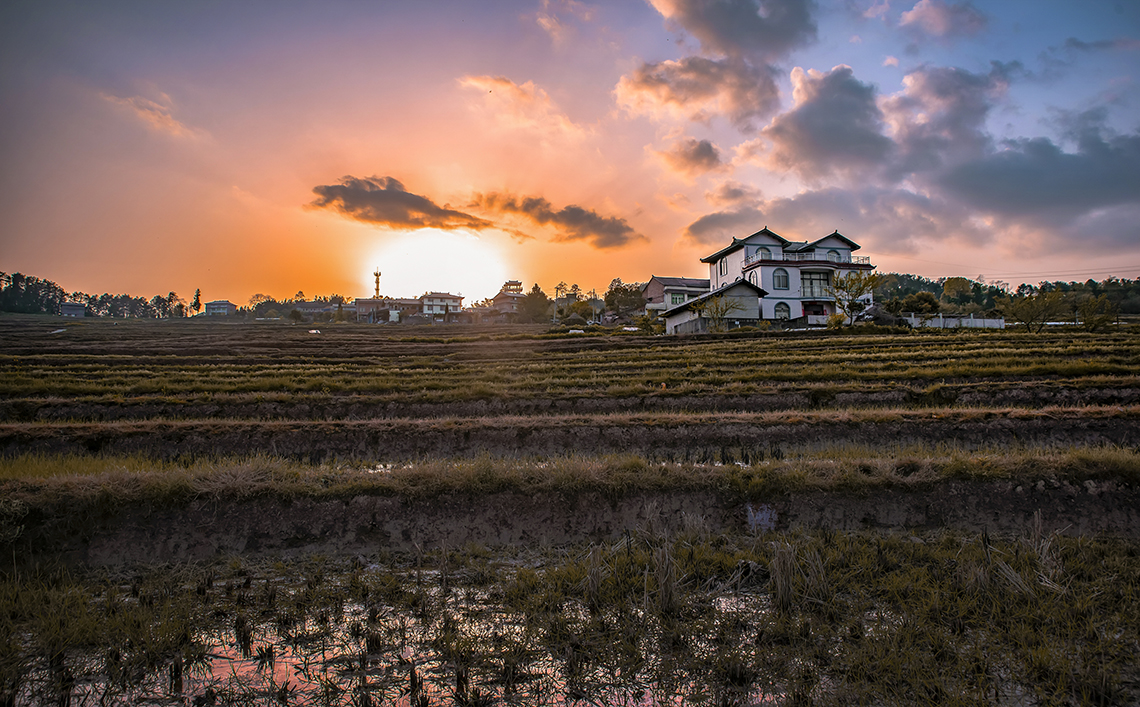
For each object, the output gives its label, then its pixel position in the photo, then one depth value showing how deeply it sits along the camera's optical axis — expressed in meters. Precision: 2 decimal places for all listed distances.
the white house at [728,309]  47.02
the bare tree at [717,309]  44.32
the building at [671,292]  67.50
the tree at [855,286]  43.41
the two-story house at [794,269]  51.91
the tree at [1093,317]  37.25
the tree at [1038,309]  40.16
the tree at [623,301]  80.50
